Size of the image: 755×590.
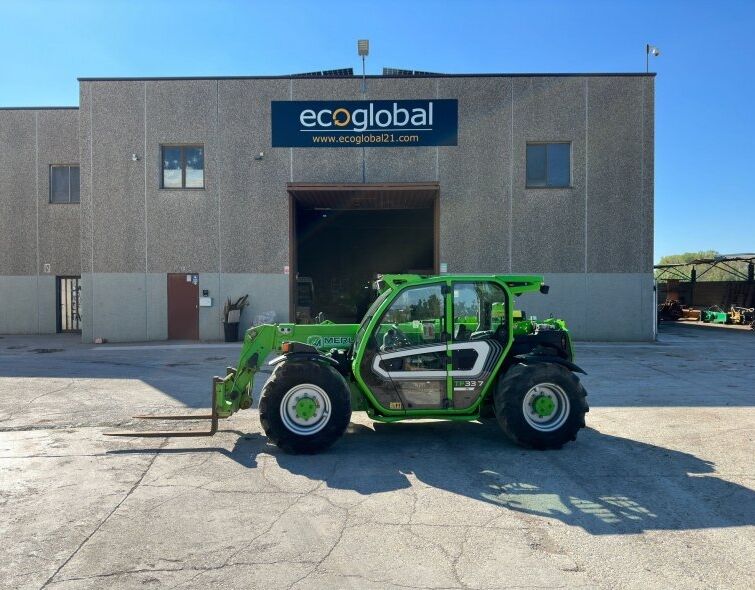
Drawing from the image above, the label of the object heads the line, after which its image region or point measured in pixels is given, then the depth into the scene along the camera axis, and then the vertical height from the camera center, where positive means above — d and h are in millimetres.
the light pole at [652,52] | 18844 +7716
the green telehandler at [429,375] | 6004 -1039
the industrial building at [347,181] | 18344 +3297
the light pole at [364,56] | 17952 +7271
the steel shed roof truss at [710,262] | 27750 +1048
